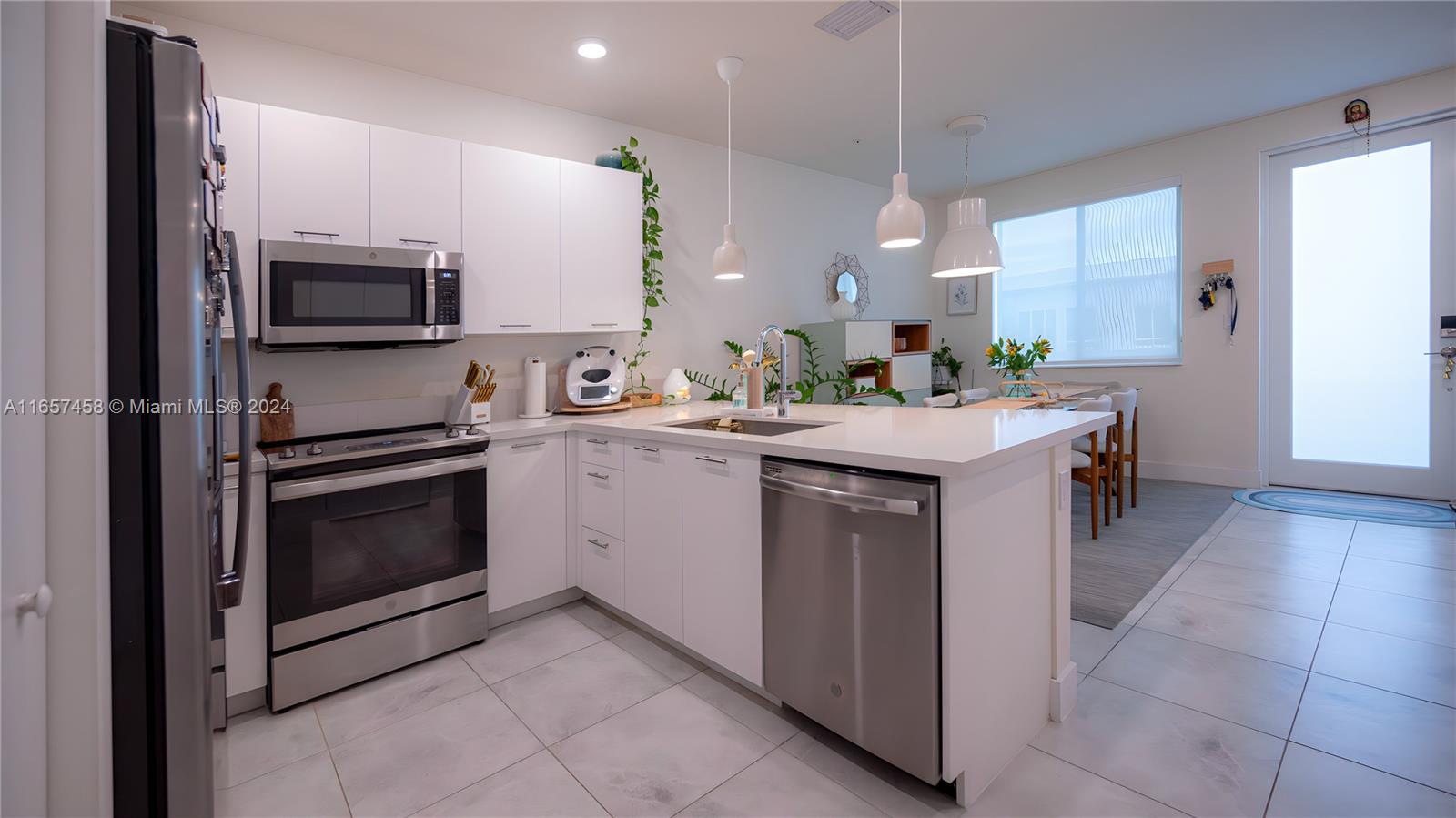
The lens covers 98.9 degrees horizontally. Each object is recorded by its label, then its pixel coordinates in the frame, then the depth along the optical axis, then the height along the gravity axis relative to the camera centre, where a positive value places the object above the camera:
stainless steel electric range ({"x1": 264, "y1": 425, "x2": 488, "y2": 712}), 2.15 -0.58
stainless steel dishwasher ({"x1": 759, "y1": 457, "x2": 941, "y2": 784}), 1.54 -0.56
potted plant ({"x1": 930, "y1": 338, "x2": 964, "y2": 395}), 6.52 +0.33
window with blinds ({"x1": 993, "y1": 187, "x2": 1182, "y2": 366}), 5.22 +1.08
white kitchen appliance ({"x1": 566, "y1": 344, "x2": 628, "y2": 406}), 3.37 +0.13
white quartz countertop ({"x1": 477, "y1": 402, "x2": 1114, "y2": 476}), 1.58 -0.12
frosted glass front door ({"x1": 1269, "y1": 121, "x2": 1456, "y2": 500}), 4.13 +0.60
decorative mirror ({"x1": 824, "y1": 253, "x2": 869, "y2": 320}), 5.50 +1.02
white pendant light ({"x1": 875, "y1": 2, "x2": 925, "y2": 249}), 2.17 +0.64
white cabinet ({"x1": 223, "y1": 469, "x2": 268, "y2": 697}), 2.11 -0.72
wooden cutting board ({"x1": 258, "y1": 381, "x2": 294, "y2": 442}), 2.60 -0.08
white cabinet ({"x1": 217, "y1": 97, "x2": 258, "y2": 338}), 2.34 +0.82
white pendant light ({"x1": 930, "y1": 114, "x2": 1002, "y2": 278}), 2.64 +0.67
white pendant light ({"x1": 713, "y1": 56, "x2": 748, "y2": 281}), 2.97 +0.68
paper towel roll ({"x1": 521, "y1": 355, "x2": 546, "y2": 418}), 3.31 +0.07
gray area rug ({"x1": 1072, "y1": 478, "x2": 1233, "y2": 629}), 2.88 -0.85
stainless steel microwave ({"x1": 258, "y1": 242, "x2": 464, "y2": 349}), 2.38 +0.43
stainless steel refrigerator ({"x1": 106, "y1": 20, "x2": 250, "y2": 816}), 1.03 -0.03
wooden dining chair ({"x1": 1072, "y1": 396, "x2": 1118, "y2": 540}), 3.79 -0.41
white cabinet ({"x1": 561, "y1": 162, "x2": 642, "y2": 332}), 3.28 +0.83
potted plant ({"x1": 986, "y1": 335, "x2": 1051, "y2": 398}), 4.29 +0.29
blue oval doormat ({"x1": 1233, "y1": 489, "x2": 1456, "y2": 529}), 3.86 -0.73
